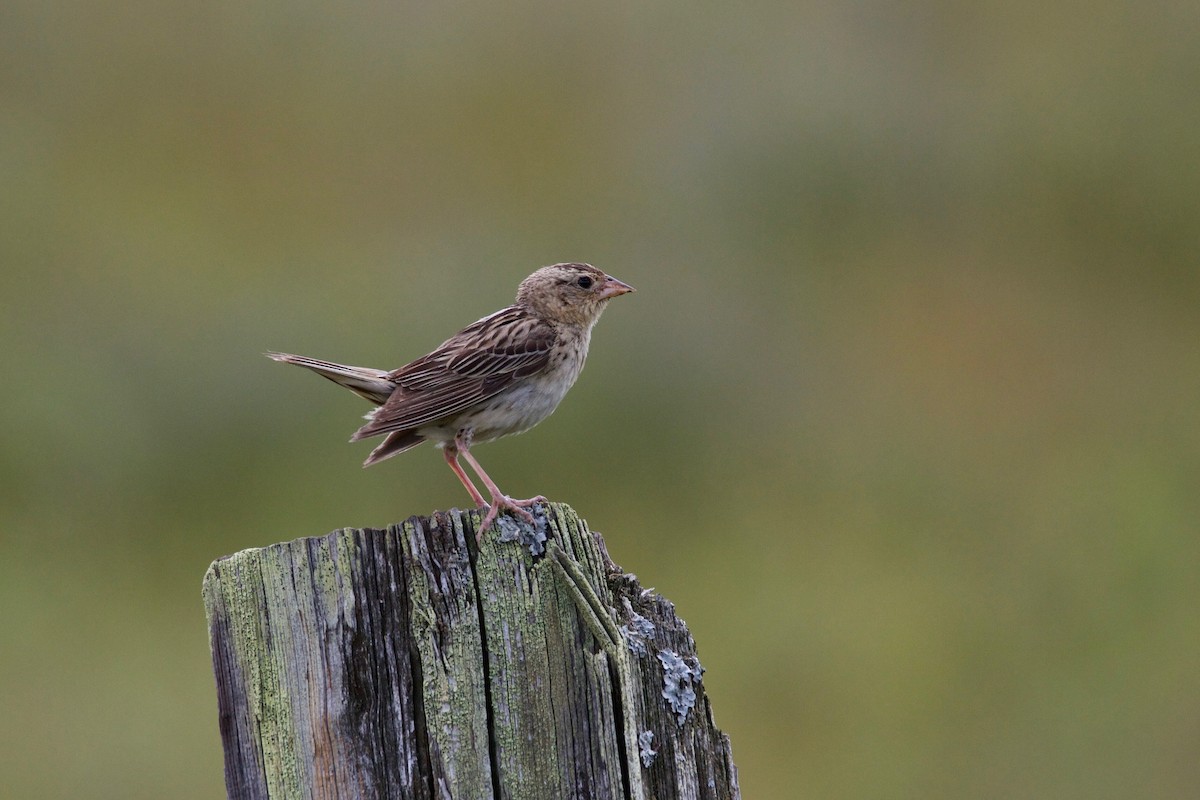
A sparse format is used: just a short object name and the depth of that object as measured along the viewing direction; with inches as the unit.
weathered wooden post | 269.0
